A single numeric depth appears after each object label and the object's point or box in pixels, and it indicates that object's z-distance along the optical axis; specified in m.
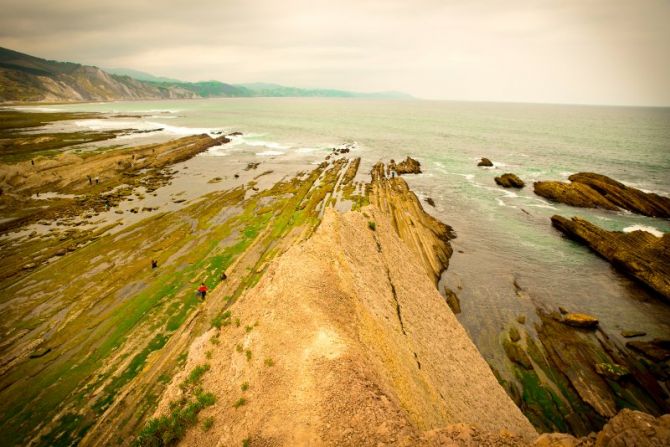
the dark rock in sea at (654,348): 21.56
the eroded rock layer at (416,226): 32.34
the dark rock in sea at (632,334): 23.53
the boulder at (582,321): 24.06
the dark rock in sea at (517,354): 21.00
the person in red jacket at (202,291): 23.97
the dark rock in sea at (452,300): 26.19
